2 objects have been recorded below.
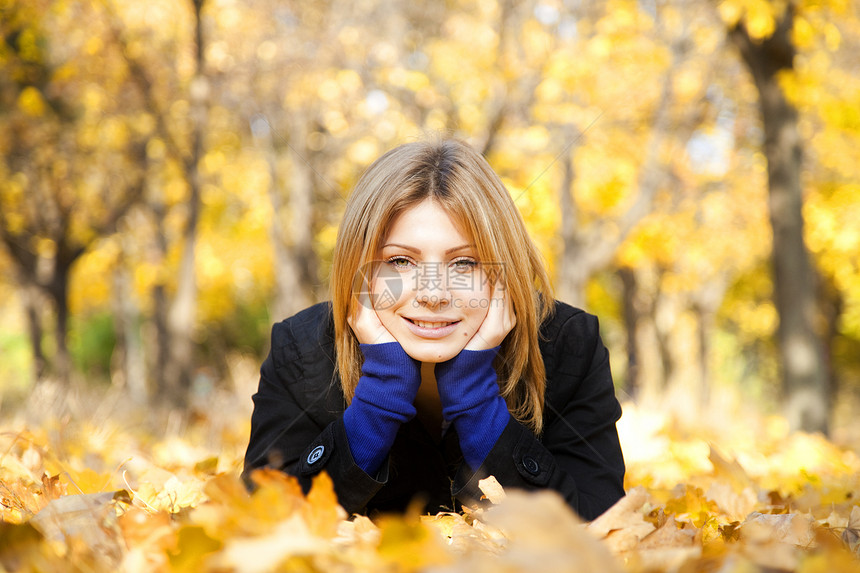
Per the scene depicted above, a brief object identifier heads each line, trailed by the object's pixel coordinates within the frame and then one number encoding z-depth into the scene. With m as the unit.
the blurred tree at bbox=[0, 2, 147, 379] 7.05
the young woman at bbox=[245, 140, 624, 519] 1.66
